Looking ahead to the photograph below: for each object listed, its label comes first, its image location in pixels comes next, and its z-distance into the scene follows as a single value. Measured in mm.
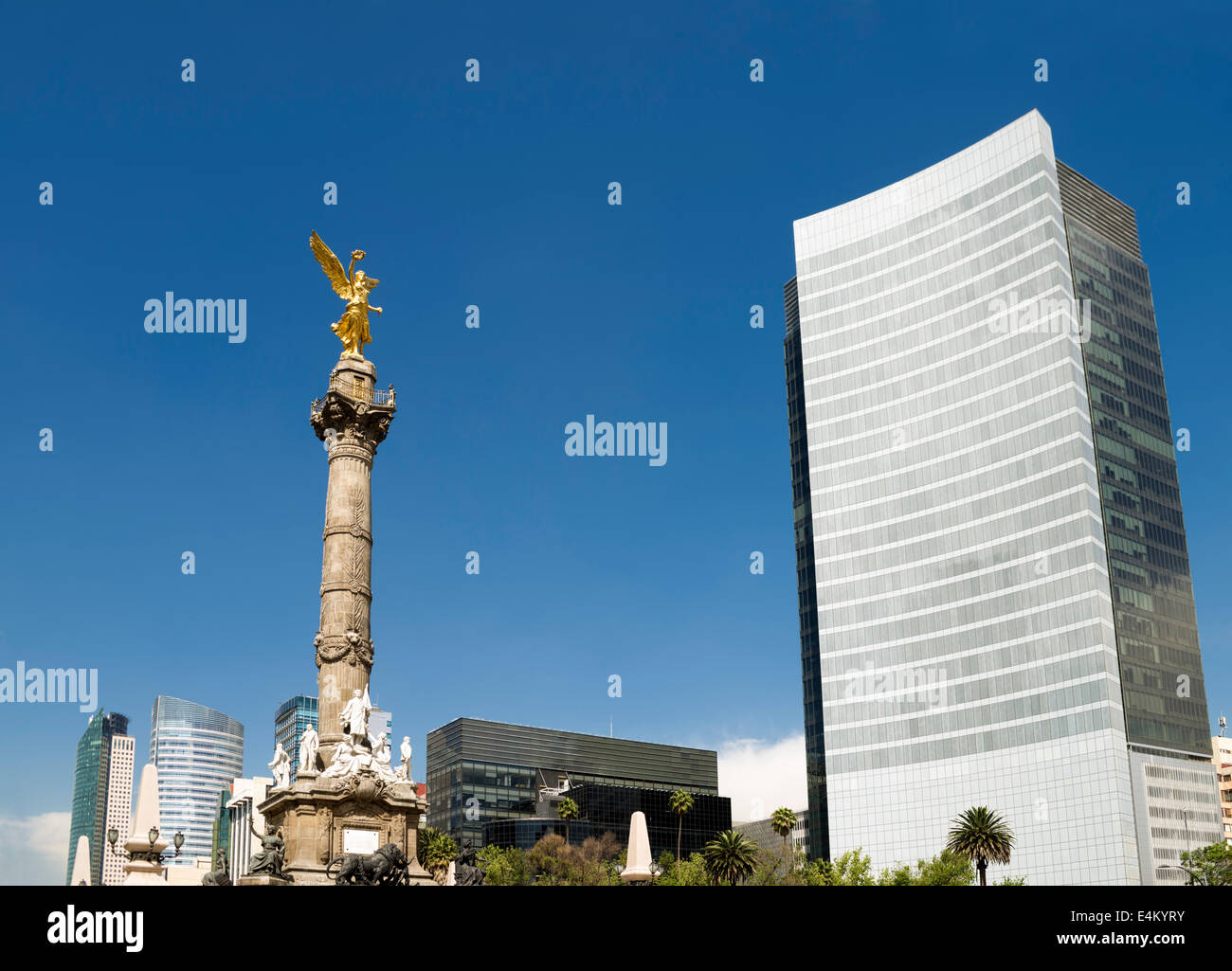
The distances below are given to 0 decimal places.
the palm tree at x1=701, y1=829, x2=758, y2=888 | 92812
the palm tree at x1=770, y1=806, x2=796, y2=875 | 102938
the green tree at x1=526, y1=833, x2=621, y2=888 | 96938
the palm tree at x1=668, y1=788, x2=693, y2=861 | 122631
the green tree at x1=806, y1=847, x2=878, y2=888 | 73375
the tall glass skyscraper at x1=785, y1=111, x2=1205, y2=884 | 106750
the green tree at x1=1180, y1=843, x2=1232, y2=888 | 85562
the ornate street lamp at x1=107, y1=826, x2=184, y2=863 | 43500
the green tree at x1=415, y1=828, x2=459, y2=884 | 93812
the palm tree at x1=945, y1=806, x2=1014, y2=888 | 89500
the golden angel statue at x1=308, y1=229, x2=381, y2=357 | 56625
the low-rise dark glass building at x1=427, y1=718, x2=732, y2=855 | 146875
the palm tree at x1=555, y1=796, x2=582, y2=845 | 134250
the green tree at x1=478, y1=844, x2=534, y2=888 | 92000
